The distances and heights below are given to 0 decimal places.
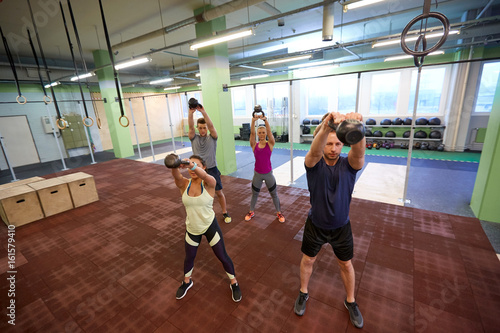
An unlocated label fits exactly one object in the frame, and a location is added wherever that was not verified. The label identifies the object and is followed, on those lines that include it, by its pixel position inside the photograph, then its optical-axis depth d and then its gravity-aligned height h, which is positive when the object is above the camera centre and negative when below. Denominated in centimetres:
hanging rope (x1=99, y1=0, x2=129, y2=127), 294 +79
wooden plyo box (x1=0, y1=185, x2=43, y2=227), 415 -155
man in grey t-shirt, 366 -54
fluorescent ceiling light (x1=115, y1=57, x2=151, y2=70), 560 +137
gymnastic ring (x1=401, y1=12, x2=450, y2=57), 214 +65
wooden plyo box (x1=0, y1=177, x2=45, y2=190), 497 -133
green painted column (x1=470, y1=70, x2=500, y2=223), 355 -130
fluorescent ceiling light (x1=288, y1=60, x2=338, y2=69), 956 +181
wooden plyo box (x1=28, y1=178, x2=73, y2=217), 457 -153
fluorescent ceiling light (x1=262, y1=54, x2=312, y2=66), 740 +158
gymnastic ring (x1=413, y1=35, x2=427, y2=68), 253 +60
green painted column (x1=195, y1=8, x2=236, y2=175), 611 +68
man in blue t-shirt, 181 -84
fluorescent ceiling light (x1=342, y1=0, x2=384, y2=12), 346 +153
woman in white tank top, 222 -102
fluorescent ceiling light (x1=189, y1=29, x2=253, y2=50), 426 +143
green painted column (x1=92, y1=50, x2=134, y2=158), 890 +39
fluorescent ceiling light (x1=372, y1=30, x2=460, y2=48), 442 +146
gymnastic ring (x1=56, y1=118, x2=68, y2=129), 422 -2
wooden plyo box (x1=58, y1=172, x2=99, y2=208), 495 -152
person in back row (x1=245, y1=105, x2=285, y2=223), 352 -75
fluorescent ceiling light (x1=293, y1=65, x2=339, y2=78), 1112 +173
